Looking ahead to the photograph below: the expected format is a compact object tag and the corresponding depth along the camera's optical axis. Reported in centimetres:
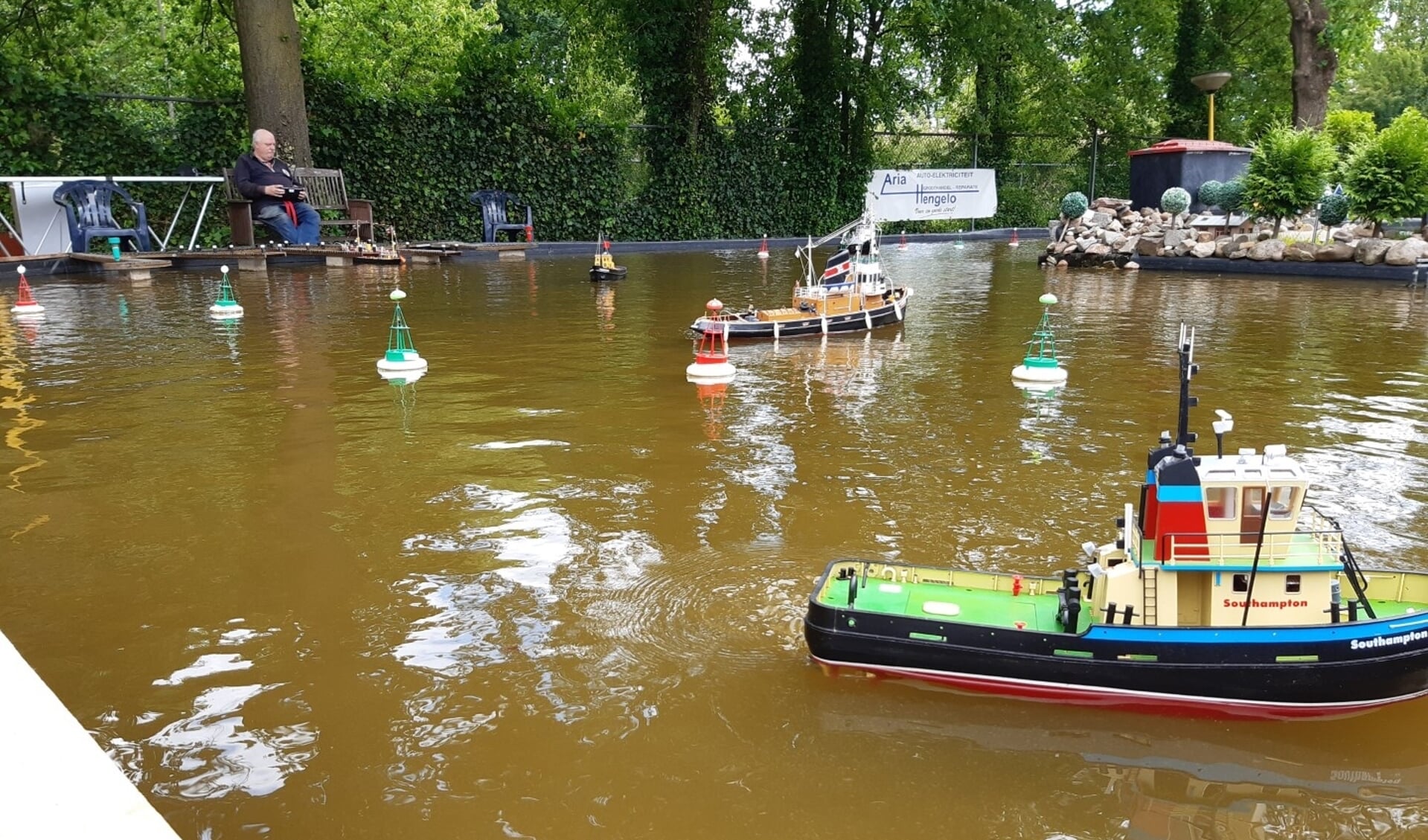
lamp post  2911
